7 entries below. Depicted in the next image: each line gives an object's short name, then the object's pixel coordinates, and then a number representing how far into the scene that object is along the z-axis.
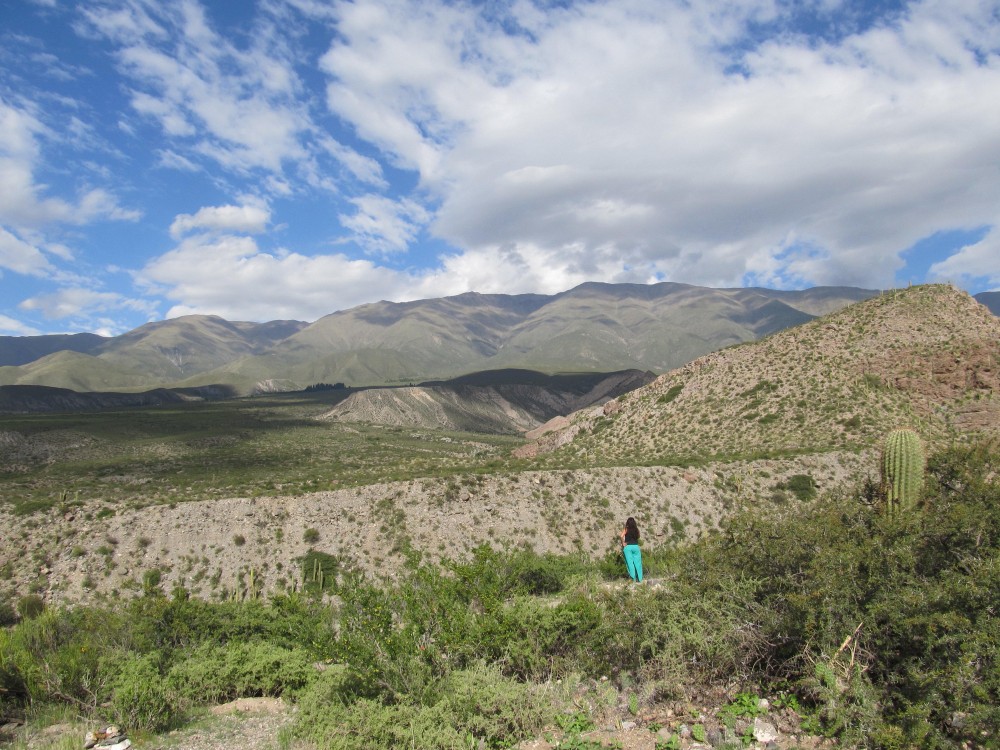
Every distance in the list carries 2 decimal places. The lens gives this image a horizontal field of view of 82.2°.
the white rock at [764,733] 6.70
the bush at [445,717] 7.25
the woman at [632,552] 15.66
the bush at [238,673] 9.84
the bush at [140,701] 8.49
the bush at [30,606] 20.82
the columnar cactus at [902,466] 17.34
